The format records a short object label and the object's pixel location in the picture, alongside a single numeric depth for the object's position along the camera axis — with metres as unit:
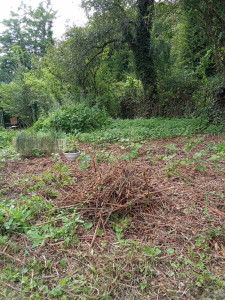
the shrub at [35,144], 4.49
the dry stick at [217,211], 1.74
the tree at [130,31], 7.60
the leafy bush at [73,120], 6.82
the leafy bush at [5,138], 6.11
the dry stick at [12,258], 1.45
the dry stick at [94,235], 1.55
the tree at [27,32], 23.72
